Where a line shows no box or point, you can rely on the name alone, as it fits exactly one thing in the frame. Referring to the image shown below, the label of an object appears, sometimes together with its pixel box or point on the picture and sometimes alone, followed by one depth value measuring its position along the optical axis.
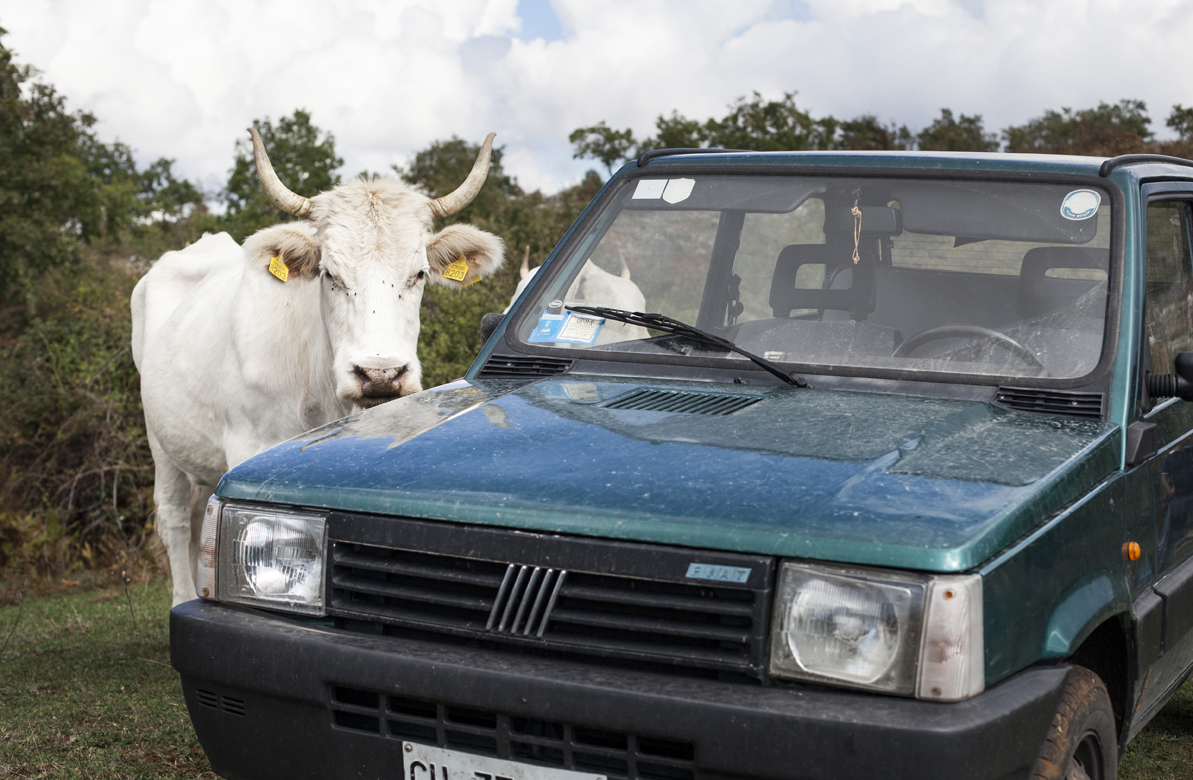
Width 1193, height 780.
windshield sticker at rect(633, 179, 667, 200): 3.86
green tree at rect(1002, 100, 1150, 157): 27.10
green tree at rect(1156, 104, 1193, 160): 24.62
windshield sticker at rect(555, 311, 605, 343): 3.56
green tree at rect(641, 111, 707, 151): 32.69
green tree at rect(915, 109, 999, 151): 37.50
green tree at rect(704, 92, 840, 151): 33.44
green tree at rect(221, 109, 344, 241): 27.28
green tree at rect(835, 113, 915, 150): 36.81
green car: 2.11
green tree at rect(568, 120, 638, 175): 30.70
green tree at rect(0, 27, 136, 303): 24.14
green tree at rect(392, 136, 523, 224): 32.44
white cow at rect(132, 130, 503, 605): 5.24
